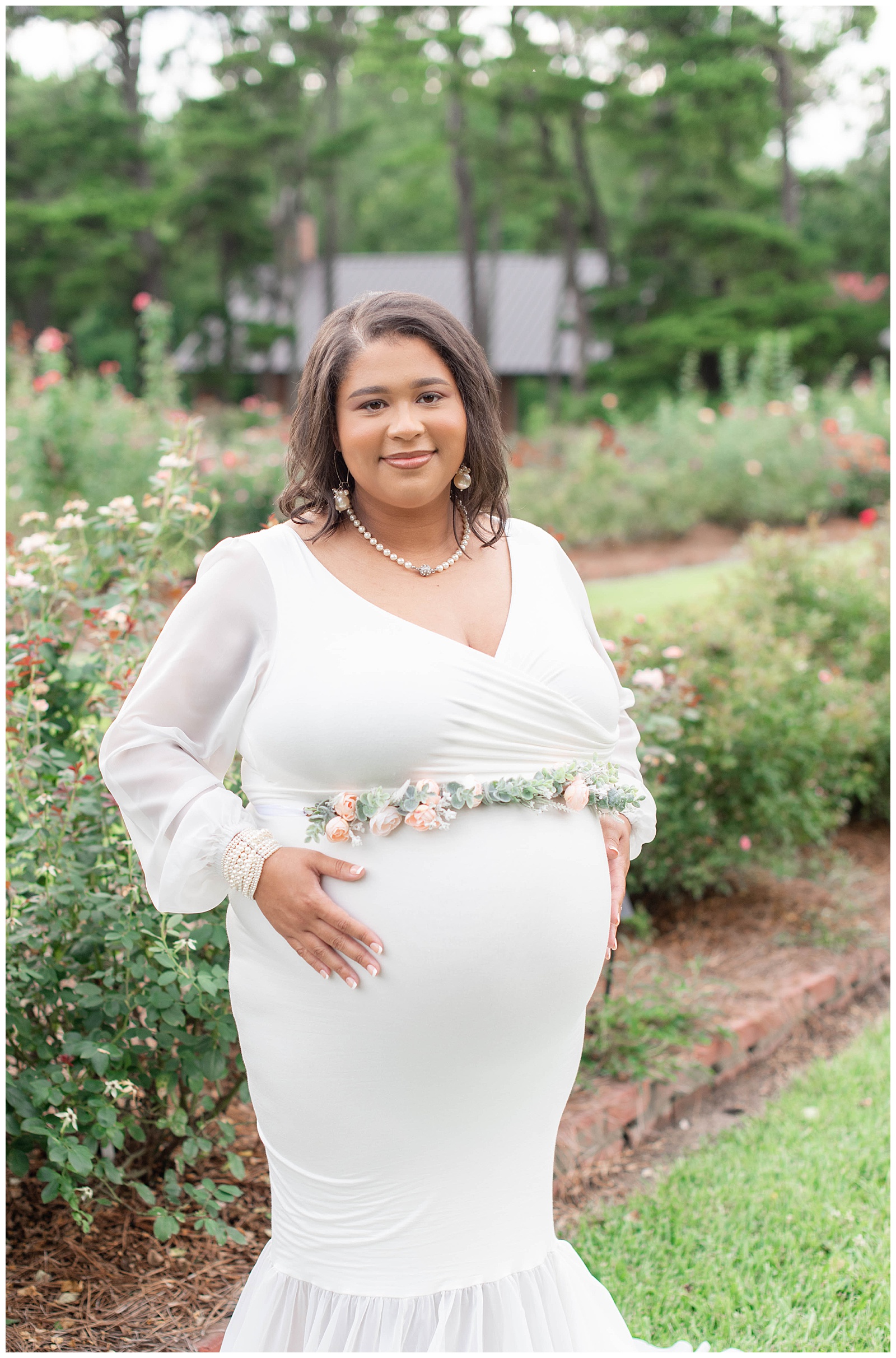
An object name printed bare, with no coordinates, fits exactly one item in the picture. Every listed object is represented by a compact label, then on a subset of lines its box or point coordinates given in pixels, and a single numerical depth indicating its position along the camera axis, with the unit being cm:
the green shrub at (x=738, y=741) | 450
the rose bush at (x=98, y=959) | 262
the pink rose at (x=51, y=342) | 841
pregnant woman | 190
